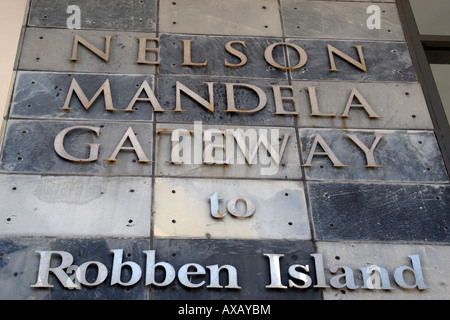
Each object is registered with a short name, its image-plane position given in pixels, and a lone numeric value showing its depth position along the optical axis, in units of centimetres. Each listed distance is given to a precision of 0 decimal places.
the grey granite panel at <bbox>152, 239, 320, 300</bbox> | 605
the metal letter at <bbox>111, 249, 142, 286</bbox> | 602
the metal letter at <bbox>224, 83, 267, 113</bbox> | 723
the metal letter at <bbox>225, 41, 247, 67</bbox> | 760
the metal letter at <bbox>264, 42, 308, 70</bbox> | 765
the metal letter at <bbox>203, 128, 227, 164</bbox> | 684
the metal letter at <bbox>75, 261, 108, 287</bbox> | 600
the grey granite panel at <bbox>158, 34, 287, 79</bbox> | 755
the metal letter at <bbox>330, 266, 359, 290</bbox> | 615
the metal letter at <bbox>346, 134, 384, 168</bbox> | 695
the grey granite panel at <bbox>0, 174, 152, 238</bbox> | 630
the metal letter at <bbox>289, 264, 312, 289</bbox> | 612
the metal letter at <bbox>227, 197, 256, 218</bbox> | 652
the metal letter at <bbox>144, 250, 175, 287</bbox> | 603
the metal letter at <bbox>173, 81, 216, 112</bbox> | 720
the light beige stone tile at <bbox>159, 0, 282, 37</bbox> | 790
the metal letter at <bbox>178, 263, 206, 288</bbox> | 605
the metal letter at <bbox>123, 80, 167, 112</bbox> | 712
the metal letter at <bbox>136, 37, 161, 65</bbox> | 751
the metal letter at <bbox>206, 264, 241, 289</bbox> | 607
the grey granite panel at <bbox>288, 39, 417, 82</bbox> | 765
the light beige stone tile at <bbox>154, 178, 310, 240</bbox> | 641
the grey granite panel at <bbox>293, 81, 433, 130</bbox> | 727
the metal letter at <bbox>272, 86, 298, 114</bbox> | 727
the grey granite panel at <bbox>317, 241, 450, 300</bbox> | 615
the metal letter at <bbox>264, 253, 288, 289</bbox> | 610
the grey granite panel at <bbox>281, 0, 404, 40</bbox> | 804
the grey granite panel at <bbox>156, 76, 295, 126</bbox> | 716
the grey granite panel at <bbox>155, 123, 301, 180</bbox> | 679
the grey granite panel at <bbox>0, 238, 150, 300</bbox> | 592
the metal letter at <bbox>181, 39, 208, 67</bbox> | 755
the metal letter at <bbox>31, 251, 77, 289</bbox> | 594
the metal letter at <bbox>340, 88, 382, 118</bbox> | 729
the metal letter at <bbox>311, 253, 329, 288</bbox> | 613
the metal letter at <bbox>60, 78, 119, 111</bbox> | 709
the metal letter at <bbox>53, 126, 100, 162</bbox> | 672
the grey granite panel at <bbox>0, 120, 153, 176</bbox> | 668
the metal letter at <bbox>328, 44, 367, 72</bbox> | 770
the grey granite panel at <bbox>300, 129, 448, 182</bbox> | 690
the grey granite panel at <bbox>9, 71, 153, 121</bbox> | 705
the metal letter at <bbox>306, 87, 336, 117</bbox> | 726
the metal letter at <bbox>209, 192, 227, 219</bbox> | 649
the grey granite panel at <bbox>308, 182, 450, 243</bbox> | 652
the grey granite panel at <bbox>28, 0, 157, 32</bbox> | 781
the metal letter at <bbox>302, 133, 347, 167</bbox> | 690
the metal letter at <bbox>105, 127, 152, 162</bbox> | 676
